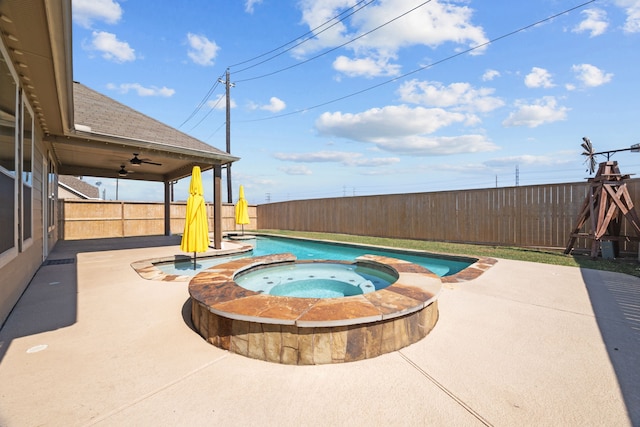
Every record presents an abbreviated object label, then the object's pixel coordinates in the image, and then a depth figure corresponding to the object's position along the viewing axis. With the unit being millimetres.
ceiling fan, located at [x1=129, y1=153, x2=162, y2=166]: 8051
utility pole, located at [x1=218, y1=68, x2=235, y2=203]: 18578
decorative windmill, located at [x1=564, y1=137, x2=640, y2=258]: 6609
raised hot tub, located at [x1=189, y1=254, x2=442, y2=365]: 2355
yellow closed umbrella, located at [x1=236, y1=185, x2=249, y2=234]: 12797
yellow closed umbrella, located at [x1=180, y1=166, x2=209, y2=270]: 5707
